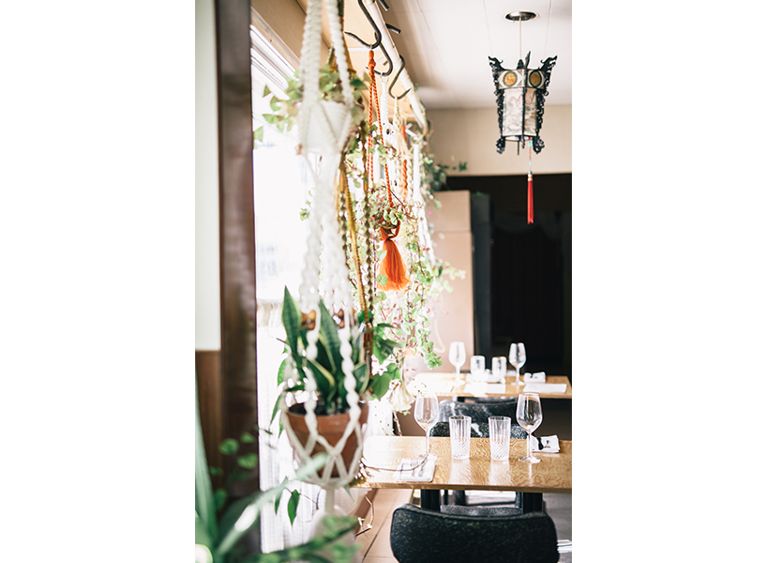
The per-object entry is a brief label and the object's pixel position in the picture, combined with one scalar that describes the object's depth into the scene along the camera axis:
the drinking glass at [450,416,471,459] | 2.58
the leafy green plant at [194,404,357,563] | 1.28
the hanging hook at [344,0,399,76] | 1.76
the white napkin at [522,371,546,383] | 4.18
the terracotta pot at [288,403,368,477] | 1.30
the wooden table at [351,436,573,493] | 2.29
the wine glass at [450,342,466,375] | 4.30
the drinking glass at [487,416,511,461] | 2.53
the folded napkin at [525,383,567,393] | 3.84
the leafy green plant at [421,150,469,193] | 4.99
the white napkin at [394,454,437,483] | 2.35
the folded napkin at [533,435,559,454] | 2.66
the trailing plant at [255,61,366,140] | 1.30
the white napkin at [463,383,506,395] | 3.96
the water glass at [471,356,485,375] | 4.39
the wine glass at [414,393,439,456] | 2.51
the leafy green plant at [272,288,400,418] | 1.31
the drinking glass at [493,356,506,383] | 4.25
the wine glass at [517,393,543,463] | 2.51
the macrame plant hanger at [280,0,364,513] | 1.25
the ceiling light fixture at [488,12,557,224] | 2.90
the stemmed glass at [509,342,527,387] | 4.07
